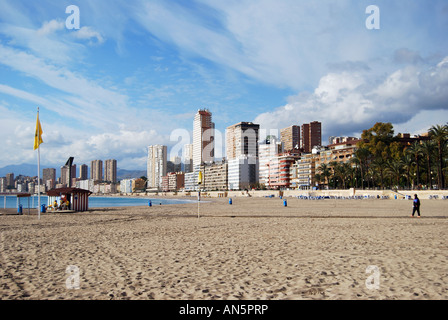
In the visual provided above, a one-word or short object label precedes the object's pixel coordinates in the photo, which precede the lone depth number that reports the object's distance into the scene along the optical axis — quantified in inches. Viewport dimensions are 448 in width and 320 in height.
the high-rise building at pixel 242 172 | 7111.2
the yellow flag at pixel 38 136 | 949.2
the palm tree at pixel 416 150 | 2464.4
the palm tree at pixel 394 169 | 2754.2
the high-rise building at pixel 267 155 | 6610.7
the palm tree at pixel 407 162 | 2684.5
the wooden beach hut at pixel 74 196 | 1279.5
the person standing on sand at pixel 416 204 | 882.1
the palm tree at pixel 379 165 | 2915.8
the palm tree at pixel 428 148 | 2395.4
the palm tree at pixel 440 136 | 2181.1
